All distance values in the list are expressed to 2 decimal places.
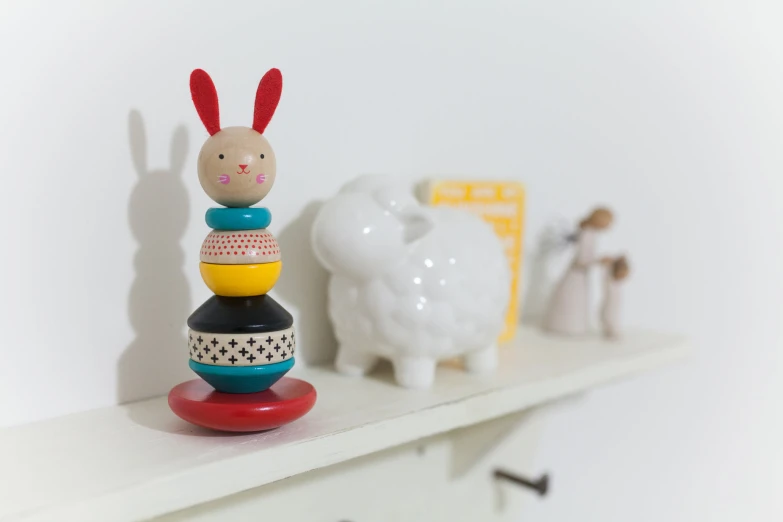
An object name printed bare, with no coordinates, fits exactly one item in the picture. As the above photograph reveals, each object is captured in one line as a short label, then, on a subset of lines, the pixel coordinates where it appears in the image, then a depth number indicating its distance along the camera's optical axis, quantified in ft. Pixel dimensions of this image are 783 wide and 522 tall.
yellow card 2.05
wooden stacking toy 1.33
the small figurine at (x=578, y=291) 2.34
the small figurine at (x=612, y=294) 2.33
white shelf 1.15
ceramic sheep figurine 1.63
